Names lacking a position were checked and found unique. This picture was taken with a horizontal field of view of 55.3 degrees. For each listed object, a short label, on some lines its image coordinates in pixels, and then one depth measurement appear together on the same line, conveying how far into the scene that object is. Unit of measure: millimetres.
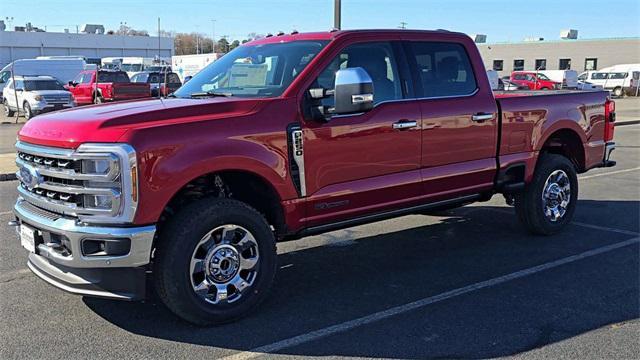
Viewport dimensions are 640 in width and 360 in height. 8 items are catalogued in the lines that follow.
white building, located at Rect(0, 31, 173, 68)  72375
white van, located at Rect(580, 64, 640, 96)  45281
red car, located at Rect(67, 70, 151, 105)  22391
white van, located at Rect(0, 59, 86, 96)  35438
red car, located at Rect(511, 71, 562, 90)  37200
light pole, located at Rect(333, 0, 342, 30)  14891
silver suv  22562
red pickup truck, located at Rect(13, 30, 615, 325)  3863
